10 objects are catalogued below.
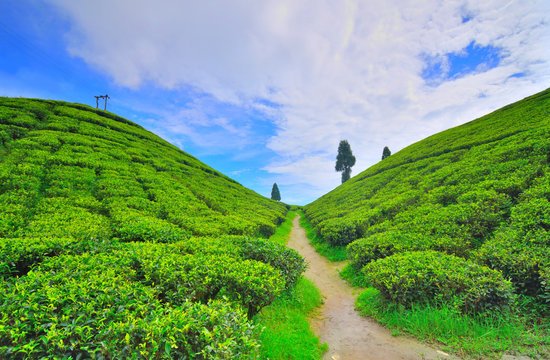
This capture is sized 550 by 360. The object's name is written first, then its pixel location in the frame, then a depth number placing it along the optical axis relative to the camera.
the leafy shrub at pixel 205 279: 5.87
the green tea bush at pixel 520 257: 6.70
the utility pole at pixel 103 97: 41.75
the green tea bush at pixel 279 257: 8.90
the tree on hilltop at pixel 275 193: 84.19
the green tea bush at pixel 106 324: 3.32
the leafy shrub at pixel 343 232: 15.37
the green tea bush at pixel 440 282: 6.33
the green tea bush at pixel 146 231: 9.72
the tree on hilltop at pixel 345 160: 67.94
